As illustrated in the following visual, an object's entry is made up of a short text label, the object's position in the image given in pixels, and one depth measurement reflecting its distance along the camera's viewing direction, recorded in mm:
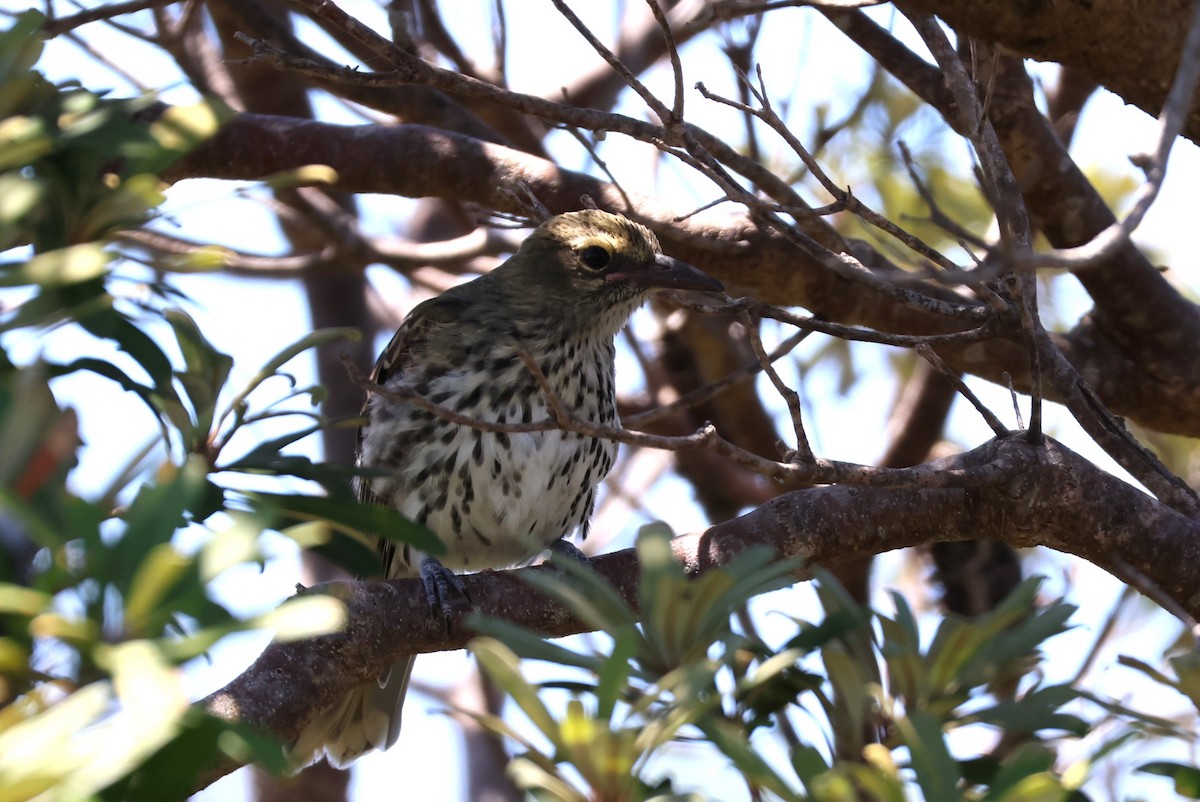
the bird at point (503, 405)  7727
